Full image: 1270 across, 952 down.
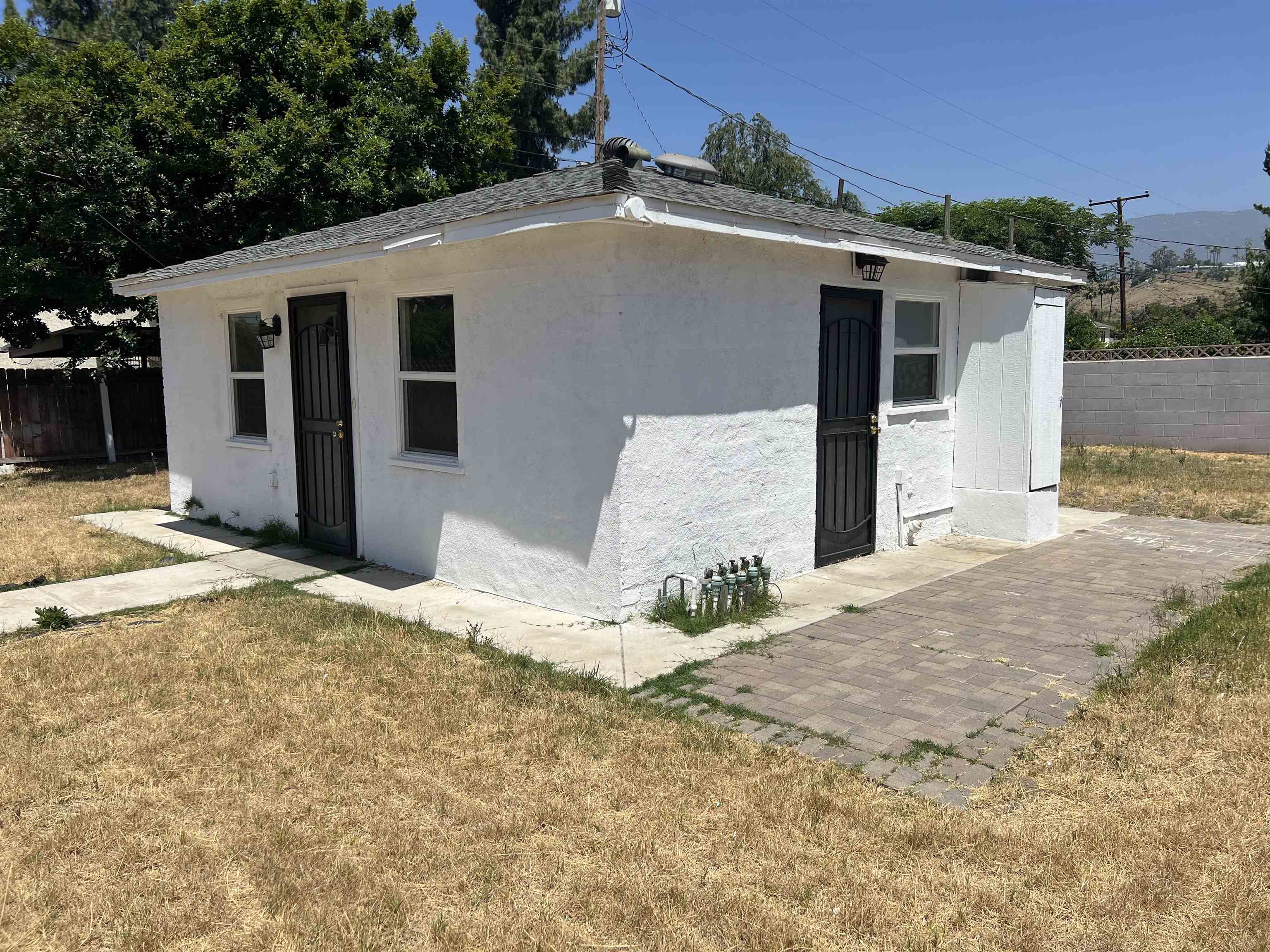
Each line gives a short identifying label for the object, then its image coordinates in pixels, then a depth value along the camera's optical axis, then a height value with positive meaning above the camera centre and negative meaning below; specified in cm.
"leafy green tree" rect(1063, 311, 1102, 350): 3002 +166
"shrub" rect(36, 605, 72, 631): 616 -149
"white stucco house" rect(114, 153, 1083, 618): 609 +4
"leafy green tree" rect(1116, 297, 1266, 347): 2581 +141
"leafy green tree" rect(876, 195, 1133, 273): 4594 +802
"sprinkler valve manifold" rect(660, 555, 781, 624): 636 -144
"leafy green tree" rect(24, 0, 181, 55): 2720 +1256
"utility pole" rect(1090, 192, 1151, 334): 3609 +669
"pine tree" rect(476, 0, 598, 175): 2661 +952
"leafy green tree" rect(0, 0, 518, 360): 1329 +414
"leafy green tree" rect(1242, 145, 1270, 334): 2700 +285
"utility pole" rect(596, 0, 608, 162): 1684 +619
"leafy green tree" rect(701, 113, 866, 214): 3122 +786
